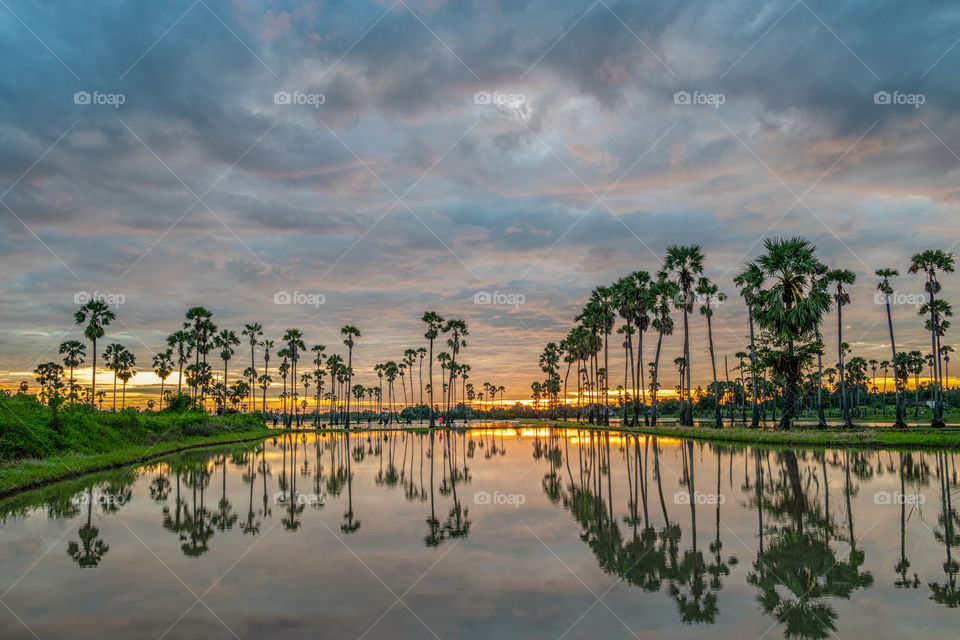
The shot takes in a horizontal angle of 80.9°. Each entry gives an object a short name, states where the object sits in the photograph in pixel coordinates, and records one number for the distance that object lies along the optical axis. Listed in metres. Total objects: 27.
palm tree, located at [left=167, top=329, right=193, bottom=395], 94.50
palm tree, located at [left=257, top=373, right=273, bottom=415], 117.97
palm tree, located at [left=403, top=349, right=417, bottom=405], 138.62
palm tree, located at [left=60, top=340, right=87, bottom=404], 93.55
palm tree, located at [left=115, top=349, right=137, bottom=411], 110.44
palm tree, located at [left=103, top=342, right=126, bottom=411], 108.75
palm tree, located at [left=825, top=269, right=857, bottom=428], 55.78
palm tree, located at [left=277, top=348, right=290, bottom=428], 136.38
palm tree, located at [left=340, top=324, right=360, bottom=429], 104.19
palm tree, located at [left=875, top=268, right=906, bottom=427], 59.81
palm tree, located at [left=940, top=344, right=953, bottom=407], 114.39
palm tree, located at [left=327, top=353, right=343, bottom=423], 124.38
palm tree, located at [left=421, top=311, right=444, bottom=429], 102.09
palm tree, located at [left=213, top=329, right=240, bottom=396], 98.75
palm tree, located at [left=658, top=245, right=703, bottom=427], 64.31
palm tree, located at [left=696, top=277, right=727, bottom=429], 65.61
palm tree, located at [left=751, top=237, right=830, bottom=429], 44.00
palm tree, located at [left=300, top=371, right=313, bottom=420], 163.75
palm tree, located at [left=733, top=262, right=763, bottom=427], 48.19
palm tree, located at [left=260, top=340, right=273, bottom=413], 109.49
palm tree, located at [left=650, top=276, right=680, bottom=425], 70.06
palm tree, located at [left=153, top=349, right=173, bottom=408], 121.31
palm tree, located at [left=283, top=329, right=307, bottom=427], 101.81
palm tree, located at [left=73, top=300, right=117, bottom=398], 71.31
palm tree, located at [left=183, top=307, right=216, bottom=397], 85.31
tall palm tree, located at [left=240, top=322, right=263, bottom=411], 103.19
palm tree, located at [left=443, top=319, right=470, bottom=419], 106.50
